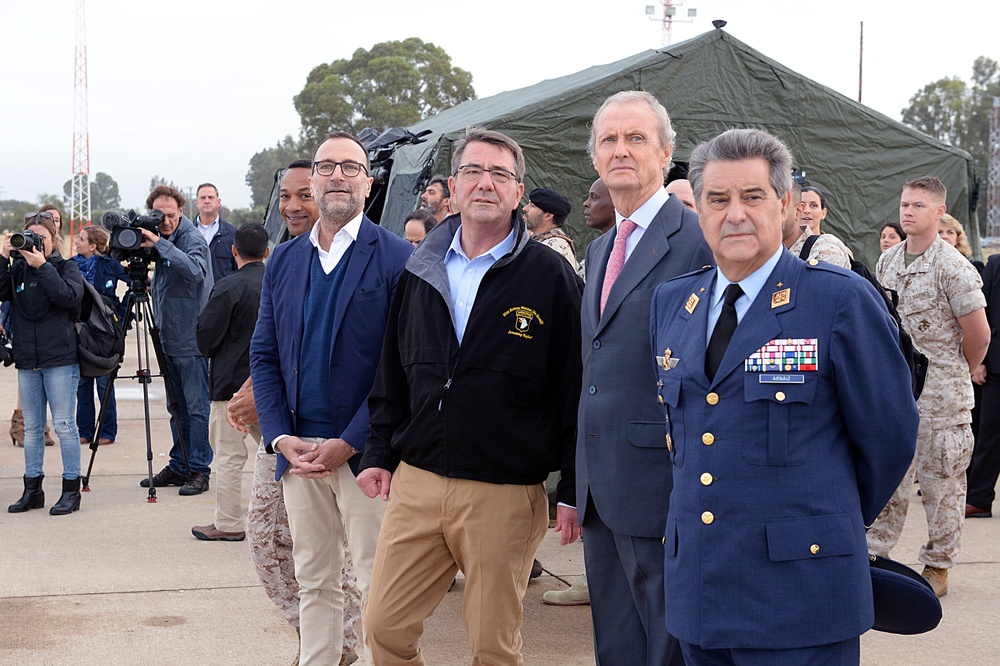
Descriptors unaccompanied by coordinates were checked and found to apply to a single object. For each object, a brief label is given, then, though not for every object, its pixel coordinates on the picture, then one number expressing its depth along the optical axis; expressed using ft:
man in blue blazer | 11.39
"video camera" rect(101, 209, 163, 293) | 22.03
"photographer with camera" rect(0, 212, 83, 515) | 21.35
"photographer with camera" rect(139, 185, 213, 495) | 23.94
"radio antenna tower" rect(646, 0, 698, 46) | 122.42
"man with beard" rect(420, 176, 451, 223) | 23.76
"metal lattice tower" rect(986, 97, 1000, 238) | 214.48
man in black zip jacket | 9.89
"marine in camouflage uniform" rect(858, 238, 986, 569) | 16.69
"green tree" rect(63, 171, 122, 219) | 367.66
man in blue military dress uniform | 7.20
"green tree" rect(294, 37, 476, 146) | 153.28
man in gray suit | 8.79
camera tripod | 22.70
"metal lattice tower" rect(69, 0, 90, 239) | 144.66
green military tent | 27.61
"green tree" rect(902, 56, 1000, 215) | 230.27
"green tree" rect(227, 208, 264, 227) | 149.73
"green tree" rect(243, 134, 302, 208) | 232.53
